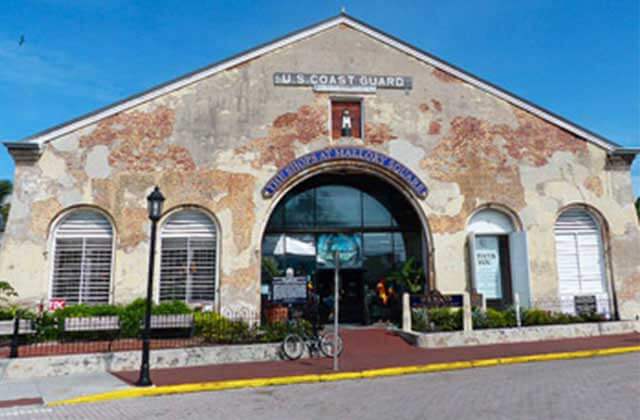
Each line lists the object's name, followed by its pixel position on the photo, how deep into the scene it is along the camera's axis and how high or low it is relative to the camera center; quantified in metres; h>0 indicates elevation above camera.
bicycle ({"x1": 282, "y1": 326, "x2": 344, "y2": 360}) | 12.35 -1.55
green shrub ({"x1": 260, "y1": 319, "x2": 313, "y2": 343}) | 12.90 -1.21
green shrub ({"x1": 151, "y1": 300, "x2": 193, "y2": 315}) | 14.45 -0.70
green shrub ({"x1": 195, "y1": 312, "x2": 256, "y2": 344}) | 13.11 -1.24
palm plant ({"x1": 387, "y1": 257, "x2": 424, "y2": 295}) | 17.78 +0.27
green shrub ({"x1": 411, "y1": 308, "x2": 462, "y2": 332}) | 14.93 -1.11
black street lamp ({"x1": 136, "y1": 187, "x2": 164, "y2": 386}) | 9.52 +0.01
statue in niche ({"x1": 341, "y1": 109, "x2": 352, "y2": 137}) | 17.83 +5.87
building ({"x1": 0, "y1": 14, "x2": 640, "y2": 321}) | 15.76 +3.48
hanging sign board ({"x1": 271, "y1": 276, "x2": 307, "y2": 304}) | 14.48 -0.12
